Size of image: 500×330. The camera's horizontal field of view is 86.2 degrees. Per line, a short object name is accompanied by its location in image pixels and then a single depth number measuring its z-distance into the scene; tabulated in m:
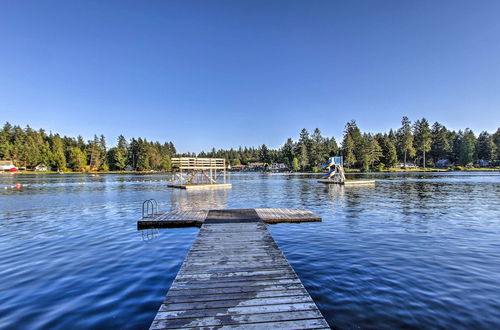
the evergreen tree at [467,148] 107.12
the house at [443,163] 118.22
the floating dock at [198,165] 39.15
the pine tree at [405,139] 105.91
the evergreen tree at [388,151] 108.14
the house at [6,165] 110.00
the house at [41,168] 123.15
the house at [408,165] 120.33
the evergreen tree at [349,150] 109.69
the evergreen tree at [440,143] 114.56
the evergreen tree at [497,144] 110.12
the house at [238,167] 177.86
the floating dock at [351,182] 45.25
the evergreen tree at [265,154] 165.38
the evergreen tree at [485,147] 109.25
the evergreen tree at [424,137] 107.06
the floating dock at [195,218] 14.45
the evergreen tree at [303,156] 122.38
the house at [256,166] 166.71
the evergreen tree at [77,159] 120.46
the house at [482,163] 117.18
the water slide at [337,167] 48.52
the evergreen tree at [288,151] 143.29
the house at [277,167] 149.62
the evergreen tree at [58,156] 116.75
